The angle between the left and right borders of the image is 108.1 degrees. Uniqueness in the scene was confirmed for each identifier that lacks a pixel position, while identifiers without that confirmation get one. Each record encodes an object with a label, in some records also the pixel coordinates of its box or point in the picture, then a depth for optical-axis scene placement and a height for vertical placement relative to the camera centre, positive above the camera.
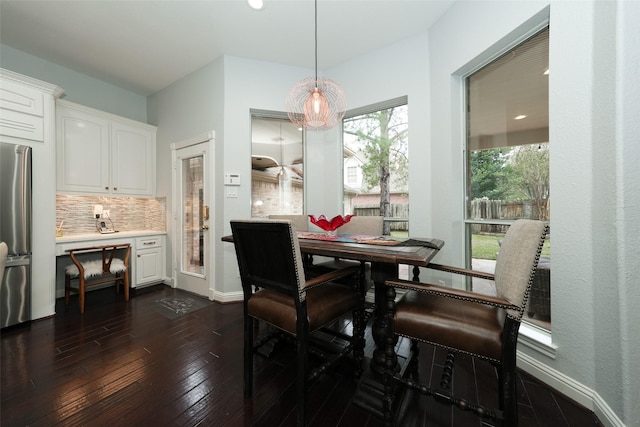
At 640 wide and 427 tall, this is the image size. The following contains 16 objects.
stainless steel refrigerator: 2.19 -0.15
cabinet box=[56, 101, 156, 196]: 2.93 +0.84
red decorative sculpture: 2.00 -0.10
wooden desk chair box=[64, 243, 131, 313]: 2.70 -0.70
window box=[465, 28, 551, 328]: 1.78 +0.49
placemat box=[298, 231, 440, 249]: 1.60 -0.22
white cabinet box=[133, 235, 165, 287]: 3.34 -0.71
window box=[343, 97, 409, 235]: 2.93 +0.65
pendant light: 2.15 +1.05
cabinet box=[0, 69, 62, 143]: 2.23 +1.08
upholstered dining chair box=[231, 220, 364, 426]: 1.17 -0.51
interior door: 3.16 -0.07
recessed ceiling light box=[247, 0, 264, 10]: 2.23 +2.03
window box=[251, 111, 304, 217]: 3.26 +0.66
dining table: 1.25 -0.27
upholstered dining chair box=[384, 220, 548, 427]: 0.97 -0.53
